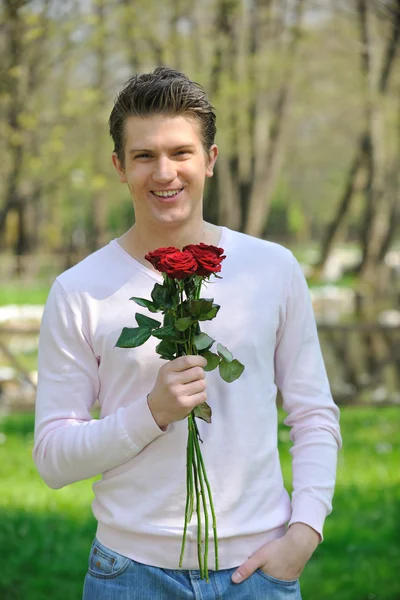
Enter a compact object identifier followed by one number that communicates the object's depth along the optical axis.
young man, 2.23
